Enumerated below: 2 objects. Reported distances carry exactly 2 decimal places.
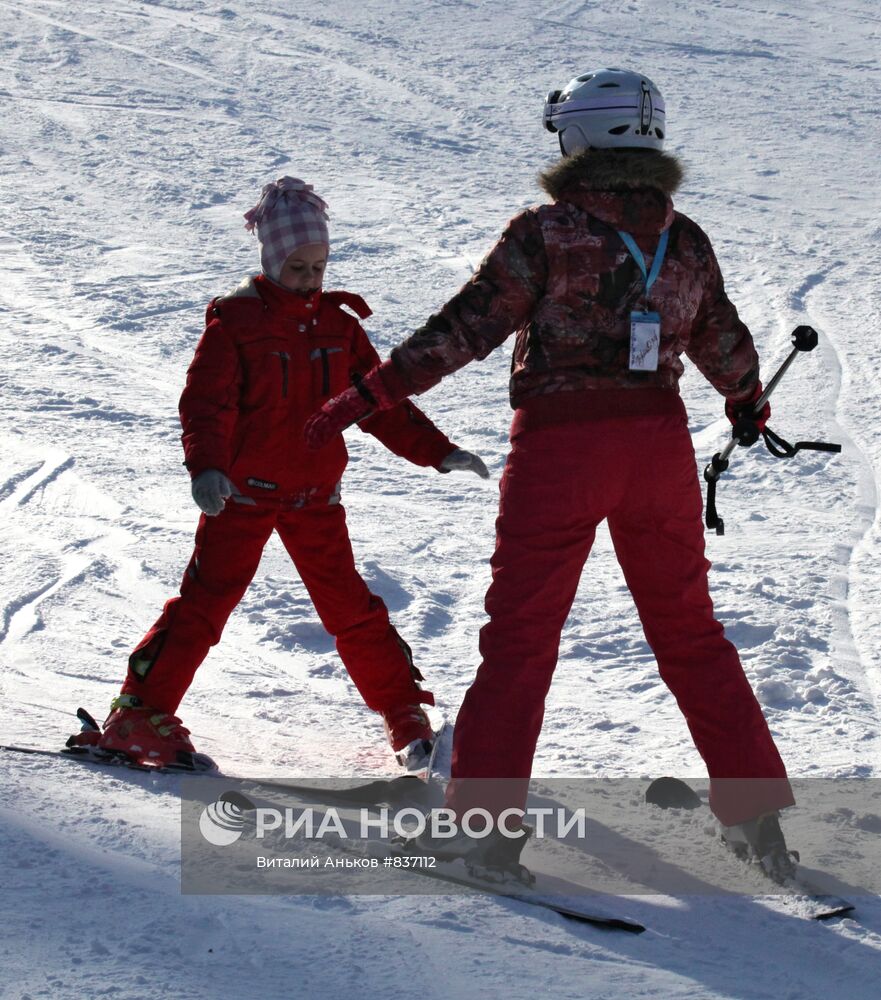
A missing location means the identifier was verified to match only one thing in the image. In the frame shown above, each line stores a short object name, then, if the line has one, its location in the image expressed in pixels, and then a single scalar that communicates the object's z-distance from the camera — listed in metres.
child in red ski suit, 7.41
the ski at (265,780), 7.34
